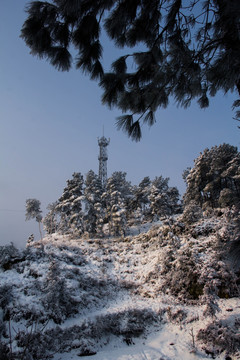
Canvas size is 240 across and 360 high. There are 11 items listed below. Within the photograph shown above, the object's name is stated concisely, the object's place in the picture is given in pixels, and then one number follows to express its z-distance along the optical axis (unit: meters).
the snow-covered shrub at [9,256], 14.41
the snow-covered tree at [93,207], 31.92
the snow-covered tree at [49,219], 53.46
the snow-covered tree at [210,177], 32.75
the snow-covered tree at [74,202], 32.38
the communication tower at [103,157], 48.72
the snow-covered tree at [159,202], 32.34
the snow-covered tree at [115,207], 31.55
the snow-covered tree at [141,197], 43.41
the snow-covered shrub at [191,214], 21.84
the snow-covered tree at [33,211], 40.50
